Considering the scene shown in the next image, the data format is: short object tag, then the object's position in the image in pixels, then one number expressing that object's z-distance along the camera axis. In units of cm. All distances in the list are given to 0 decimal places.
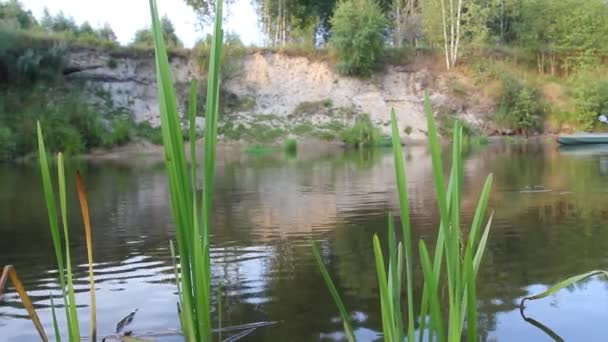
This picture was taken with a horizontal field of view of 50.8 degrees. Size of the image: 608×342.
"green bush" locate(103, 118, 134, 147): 2549
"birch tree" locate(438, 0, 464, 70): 3466
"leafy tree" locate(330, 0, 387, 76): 3250
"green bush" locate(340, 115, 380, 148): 2816
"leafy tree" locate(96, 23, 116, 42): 3666
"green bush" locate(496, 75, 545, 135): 3186
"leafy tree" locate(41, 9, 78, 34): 4274
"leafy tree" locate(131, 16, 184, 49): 3243
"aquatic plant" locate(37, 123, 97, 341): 127
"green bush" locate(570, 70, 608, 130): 3178
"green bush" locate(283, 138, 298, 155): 2606
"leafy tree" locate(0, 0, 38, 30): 4748
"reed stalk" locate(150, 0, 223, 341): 113
